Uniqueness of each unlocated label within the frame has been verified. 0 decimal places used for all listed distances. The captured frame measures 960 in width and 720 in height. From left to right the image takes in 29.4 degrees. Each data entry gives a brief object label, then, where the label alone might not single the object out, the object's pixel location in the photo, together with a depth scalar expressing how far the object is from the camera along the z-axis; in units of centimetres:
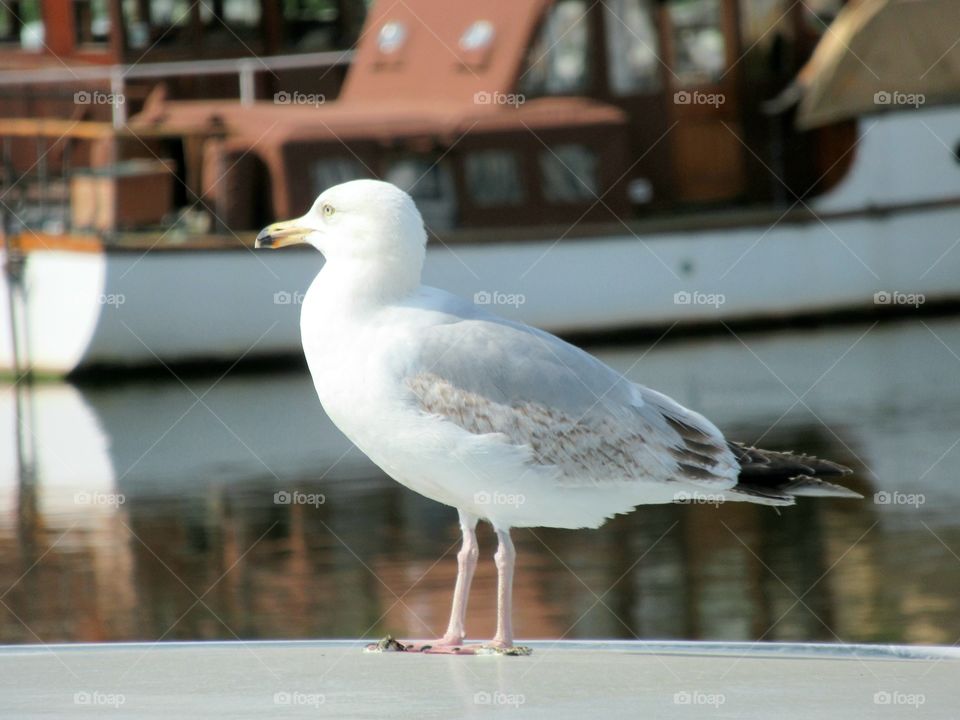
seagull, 436
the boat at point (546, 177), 1593
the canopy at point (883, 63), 1695
